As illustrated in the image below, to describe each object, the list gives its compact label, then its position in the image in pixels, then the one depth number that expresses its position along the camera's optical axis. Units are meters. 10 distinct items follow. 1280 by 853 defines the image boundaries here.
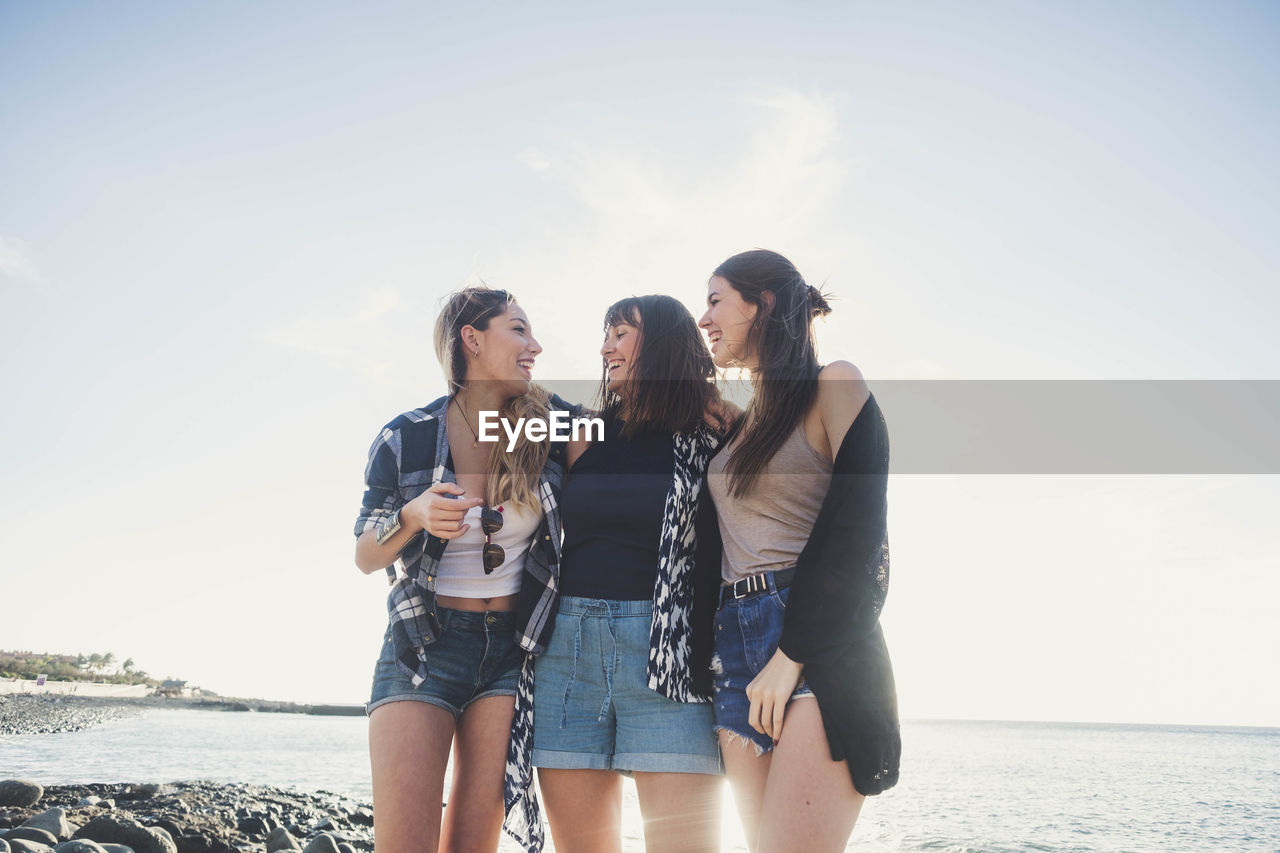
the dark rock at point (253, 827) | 9.95
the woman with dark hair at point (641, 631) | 3.16
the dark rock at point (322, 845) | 8.31
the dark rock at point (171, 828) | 8.63
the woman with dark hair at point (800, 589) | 2.61
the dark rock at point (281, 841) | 8.81
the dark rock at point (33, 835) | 7.68
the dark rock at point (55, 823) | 8.23
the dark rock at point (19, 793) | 10.90
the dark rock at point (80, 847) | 7.04
